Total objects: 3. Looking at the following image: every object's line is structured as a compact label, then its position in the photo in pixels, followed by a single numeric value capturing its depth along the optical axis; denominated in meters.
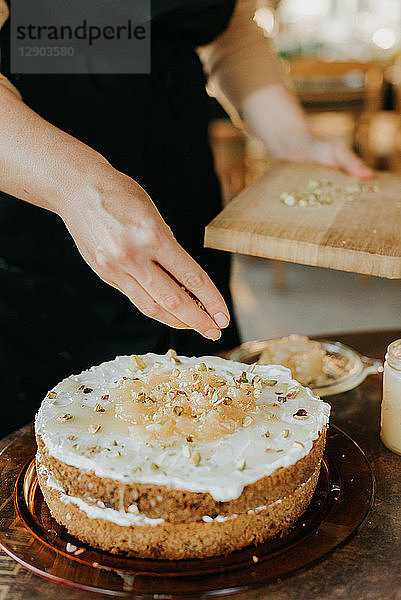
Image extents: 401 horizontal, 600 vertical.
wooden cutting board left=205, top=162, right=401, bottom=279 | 1.18
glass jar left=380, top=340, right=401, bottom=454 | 1.22
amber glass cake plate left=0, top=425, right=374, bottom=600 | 0.91
